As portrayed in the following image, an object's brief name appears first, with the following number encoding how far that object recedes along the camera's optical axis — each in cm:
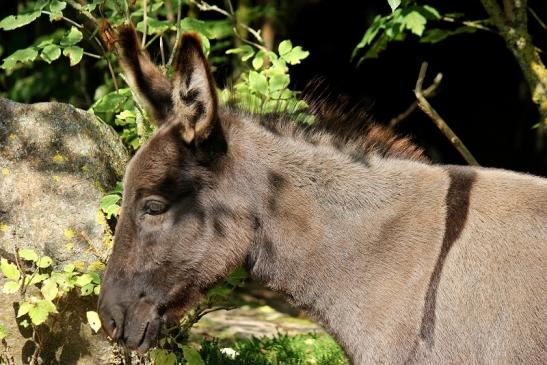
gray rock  916
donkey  712
